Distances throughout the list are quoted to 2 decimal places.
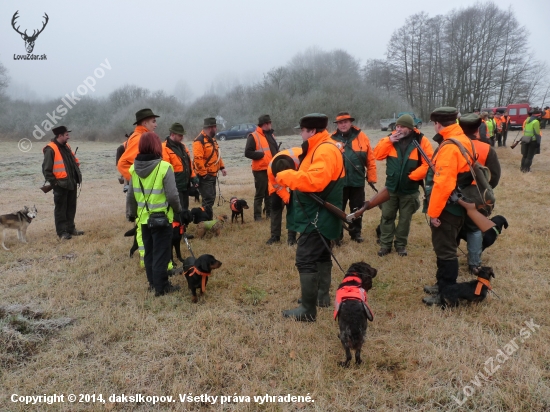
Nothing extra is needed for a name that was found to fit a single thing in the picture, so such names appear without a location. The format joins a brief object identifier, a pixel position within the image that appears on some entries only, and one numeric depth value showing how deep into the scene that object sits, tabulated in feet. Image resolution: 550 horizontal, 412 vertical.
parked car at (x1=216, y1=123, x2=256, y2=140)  98.84
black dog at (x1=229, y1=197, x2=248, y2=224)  23.45
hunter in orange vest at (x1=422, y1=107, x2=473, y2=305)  11.65
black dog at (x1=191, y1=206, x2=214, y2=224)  20.48
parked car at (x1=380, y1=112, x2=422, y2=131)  100.12
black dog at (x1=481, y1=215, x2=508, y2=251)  15.12
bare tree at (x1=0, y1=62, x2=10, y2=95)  128.88
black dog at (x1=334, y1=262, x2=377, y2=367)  9.73
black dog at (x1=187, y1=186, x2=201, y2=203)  22.21
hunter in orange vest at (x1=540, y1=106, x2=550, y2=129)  87.01
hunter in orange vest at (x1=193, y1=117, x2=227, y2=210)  22.71
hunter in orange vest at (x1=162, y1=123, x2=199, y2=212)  19.95
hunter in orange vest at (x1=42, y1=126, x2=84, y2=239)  21.30
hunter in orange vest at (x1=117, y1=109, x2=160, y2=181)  16.75
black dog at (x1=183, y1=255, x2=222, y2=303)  13.66
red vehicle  82.99
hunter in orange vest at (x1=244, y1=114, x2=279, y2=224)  22.65
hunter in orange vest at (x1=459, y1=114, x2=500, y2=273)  13.51
